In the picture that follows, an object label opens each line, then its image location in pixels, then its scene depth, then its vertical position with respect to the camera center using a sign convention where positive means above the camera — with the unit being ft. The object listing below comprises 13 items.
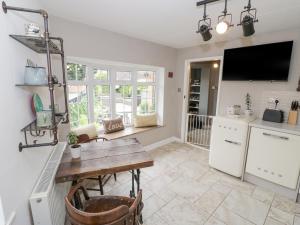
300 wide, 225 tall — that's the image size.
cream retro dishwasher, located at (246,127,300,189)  6.72 -2.89
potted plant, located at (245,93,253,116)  9.31 -0.60
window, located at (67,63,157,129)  9.11 -0.30
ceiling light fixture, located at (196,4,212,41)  5.78 +2.17
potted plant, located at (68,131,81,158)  5.43 -2.02
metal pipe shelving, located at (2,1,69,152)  3.24 +1.01
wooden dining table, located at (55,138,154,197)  4.75 -2.44
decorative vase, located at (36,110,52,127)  3.87 -0.79
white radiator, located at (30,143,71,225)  3.86 -2.89
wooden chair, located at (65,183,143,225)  3.08 -2.60
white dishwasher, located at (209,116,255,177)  8.05 -2.80
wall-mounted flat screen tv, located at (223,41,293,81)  7.85 +1.60
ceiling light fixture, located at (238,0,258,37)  4.99 +2.15
